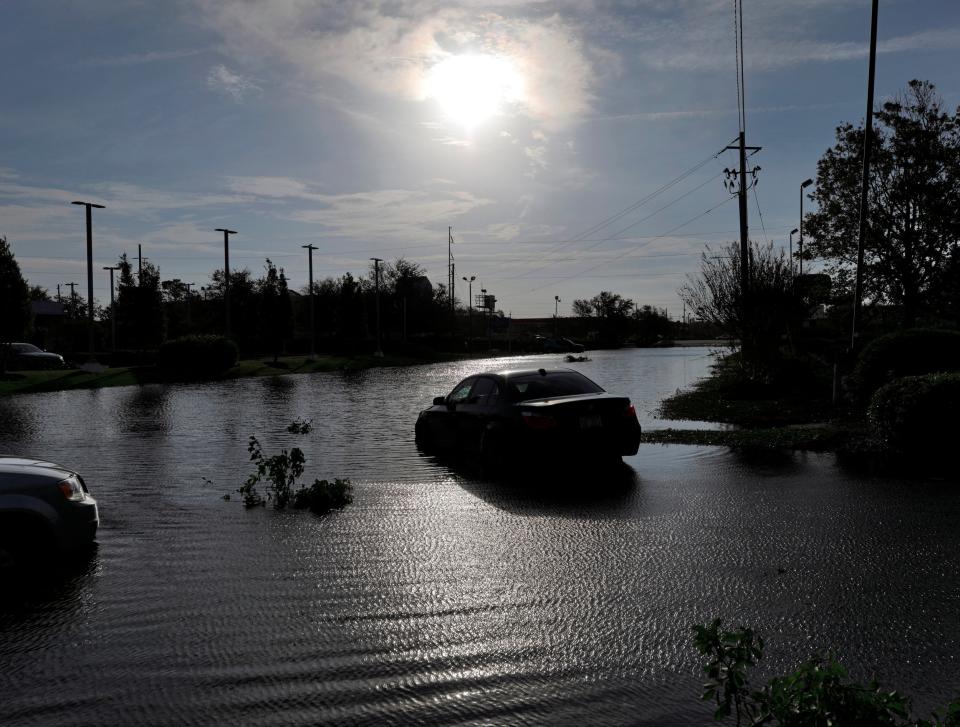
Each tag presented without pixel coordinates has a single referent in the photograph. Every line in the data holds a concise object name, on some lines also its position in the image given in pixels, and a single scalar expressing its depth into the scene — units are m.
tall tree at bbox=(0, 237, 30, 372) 35.34
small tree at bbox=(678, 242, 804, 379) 25.81
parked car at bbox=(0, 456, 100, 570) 6.45
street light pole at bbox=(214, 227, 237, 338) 49.03
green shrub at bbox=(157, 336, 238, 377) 41.69
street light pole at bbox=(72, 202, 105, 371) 38.66
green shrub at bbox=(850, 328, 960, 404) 18.19
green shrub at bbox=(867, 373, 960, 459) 12.22
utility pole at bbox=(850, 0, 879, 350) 22.34
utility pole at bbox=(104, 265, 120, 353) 59.06
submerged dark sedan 10.90
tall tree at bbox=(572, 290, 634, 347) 131.50
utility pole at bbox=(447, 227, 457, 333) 105.11
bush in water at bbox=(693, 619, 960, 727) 2.79
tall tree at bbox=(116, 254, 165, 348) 46.84
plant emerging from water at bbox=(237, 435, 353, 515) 9.27
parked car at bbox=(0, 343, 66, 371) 46.00
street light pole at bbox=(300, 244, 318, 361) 56.90
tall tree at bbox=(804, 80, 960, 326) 30.00
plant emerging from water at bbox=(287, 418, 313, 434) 15.80
